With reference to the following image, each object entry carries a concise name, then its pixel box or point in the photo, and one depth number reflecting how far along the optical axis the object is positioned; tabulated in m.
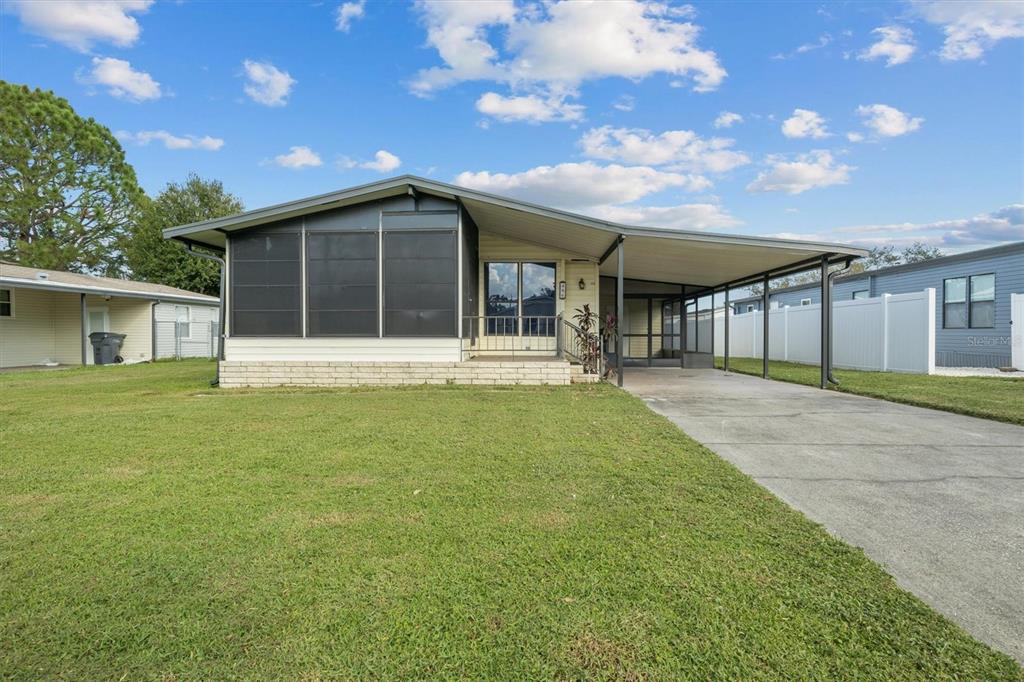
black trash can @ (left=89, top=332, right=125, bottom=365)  16.02
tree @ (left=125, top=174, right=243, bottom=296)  27.76
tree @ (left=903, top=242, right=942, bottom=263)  42.56
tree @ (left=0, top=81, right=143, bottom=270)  24.78
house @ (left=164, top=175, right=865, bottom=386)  9.41
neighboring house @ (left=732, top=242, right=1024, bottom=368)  13.41
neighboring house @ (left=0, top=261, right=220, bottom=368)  15.69
